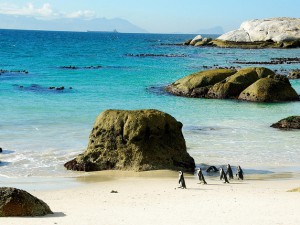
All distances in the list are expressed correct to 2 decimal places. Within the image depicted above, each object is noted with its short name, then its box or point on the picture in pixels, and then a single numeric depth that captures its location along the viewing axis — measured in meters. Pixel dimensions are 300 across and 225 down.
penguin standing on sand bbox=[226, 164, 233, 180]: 21.05
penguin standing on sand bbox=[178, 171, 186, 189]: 19.08
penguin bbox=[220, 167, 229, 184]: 20.34
